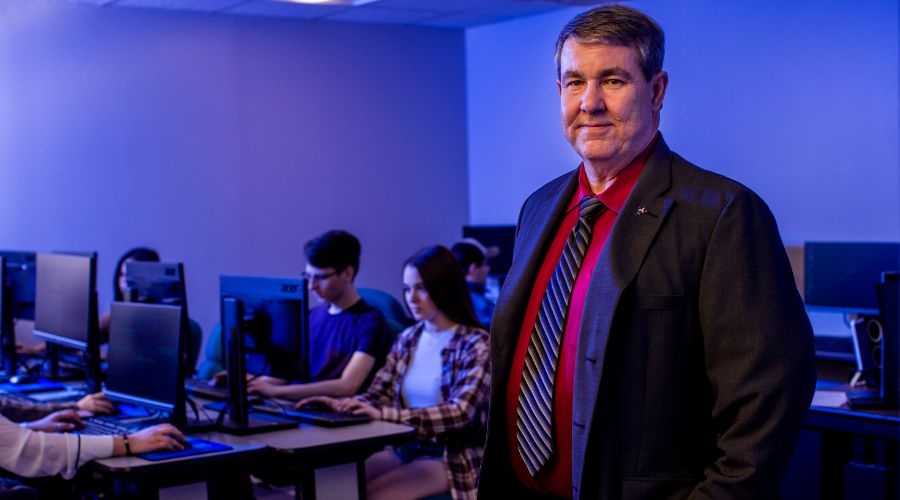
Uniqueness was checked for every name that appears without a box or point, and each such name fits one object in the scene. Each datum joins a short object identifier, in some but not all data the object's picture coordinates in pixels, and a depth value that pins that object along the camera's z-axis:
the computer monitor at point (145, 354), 3.24
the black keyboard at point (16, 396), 3.90
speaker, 3.70
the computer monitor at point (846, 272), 4.78
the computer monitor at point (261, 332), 3.36
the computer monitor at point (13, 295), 4.79
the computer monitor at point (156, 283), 4.09
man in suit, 1.46
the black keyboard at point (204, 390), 3.90
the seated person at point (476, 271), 6.16
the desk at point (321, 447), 3.08
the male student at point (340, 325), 3.96
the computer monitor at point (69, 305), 4.09
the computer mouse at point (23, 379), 4.56
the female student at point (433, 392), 3.44
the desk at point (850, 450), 3.38
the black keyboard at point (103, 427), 3.21
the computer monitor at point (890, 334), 3.38
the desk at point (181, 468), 2.78
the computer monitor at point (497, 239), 7.13
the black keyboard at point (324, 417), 3.39
